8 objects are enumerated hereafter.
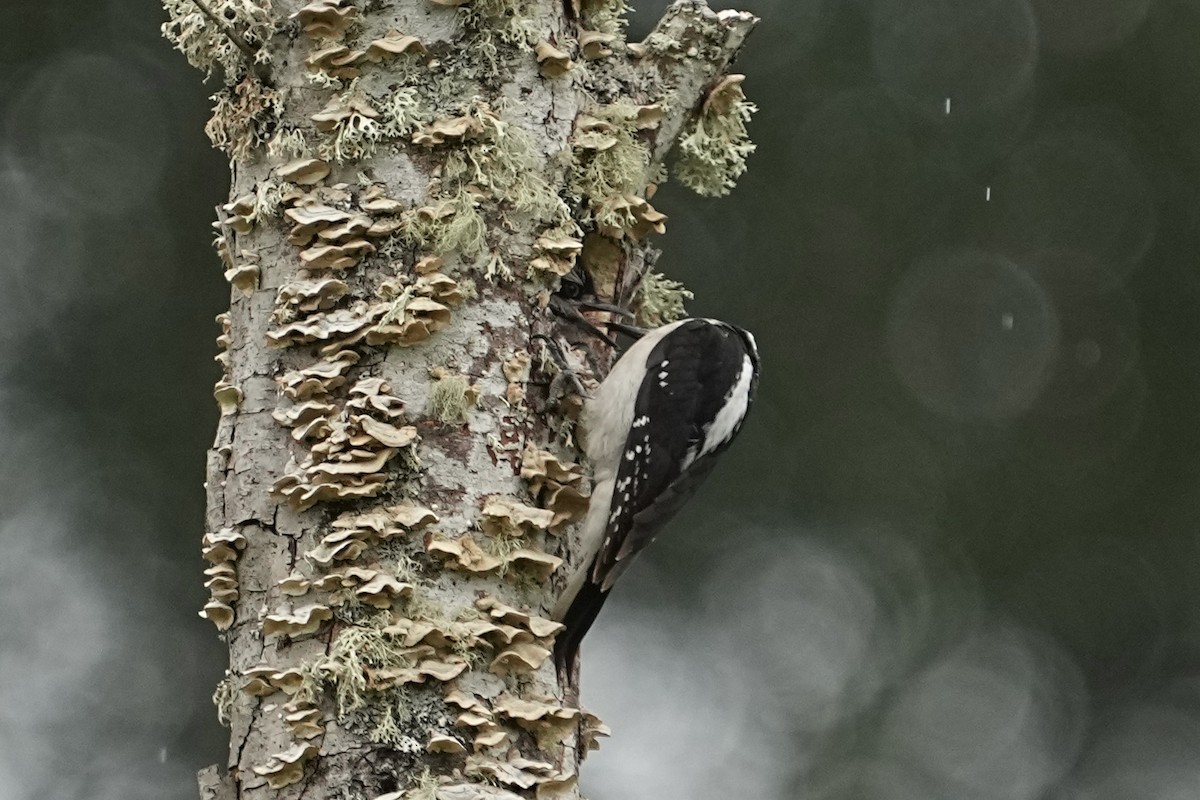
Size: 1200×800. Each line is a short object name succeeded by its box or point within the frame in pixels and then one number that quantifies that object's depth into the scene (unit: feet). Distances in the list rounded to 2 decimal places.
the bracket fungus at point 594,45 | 26.25
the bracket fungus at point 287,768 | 20.27
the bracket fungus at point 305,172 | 23.38
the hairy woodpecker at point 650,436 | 24.50
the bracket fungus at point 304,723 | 20.45
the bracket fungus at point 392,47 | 23.91
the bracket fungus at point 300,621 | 20.88
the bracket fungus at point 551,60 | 24.94
